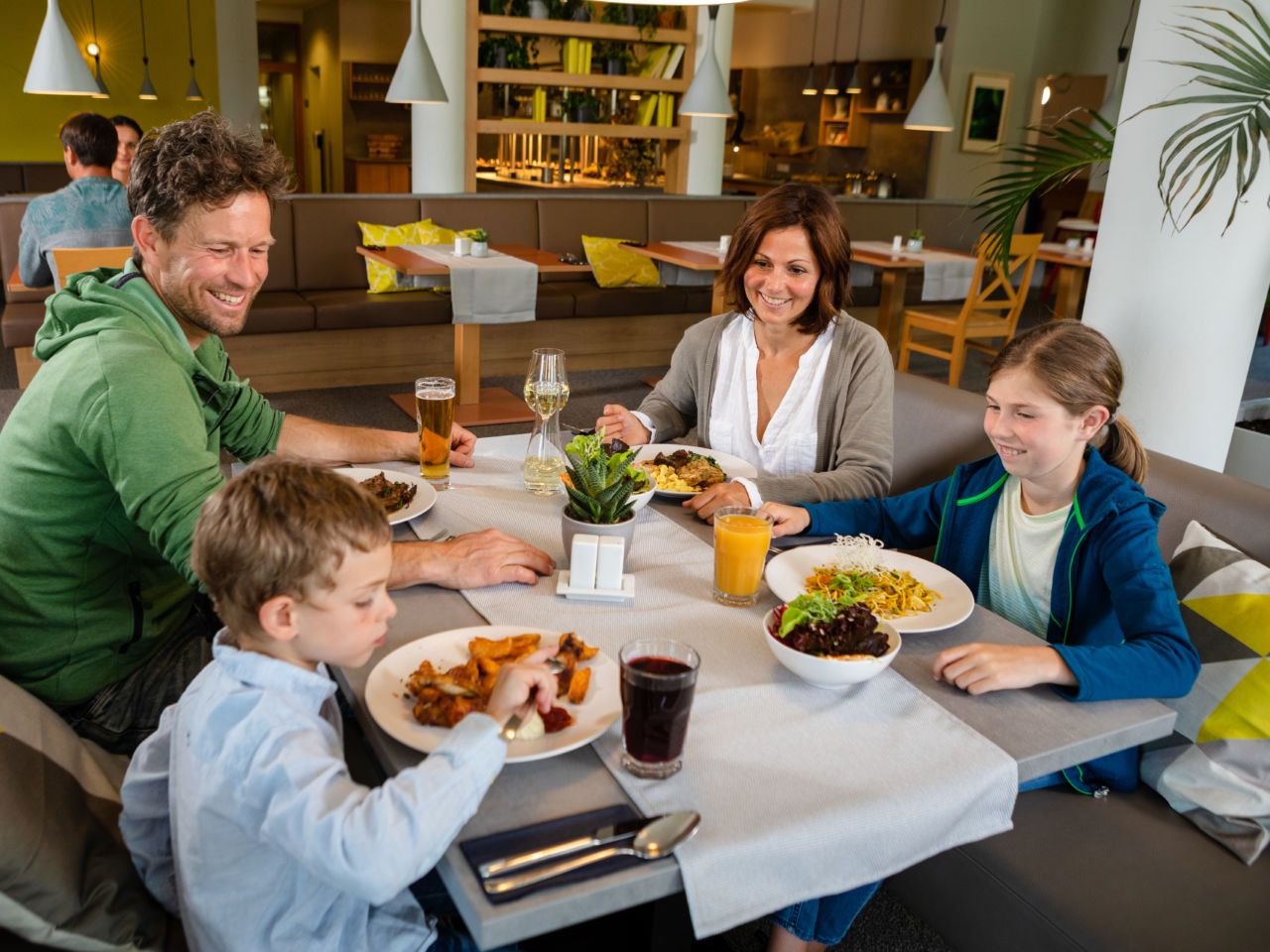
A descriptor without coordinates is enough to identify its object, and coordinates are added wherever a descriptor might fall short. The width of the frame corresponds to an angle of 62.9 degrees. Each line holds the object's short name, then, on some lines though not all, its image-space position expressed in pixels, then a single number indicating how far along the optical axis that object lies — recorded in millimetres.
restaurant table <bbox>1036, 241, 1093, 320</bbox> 6648
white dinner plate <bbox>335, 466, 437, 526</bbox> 1665
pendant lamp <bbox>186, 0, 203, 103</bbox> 10141
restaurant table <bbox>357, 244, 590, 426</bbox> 5055
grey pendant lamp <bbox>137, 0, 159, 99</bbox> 9766
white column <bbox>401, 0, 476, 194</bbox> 6270
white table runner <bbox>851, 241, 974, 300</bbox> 5855
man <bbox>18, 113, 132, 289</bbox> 4461
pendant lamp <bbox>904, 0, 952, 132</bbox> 7250
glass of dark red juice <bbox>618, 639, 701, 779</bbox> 1019
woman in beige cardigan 2170
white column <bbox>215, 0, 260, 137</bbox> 10344
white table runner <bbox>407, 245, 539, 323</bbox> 4870
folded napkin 897
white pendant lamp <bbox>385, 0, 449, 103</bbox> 5551
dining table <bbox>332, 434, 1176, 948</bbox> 921
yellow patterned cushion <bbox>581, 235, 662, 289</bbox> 6129
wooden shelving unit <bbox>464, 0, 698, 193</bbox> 6445
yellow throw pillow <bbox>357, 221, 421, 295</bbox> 5633
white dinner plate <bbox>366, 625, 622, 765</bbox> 1065
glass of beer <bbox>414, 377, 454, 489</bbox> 1803
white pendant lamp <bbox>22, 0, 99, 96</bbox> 5848
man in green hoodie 1394
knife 901
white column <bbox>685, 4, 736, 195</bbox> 7250
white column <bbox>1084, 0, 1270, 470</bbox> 2824
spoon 888
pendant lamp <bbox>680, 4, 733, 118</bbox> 6254
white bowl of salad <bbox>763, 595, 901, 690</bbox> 1195
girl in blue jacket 1292
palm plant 2600
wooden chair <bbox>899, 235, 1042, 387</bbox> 5625
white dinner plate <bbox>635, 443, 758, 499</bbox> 1985
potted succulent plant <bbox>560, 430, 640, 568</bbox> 1510
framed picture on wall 9867
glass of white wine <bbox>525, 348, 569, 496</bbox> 1887
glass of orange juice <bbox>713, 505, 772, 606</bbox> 1413
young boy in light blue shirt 958
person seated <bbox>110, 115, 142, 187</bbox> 5266
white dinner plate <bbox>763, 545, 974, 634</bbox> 1404
